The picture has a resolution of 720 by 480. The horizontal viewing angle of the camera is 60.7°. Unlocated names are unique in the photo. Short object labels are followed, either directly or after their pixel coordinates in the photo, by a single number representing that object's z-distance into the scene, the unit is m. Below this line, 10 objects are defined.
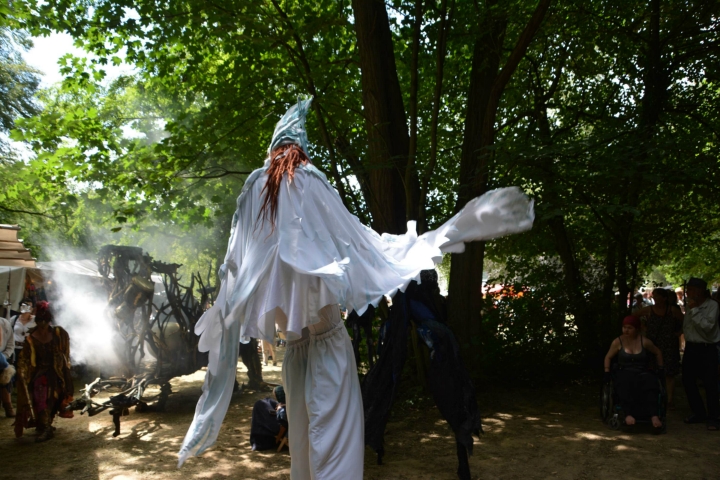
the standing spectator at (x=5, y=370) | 8.70
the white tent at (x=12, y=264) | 8.66
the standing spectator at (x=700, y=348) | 7.48
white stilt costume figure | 3.10
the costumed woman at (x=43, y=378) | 7.58
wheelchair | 6.95
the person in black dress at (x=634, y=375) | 6.97
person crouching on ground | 6.53
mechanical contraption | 9.06
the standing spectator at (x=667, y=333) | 8.41
